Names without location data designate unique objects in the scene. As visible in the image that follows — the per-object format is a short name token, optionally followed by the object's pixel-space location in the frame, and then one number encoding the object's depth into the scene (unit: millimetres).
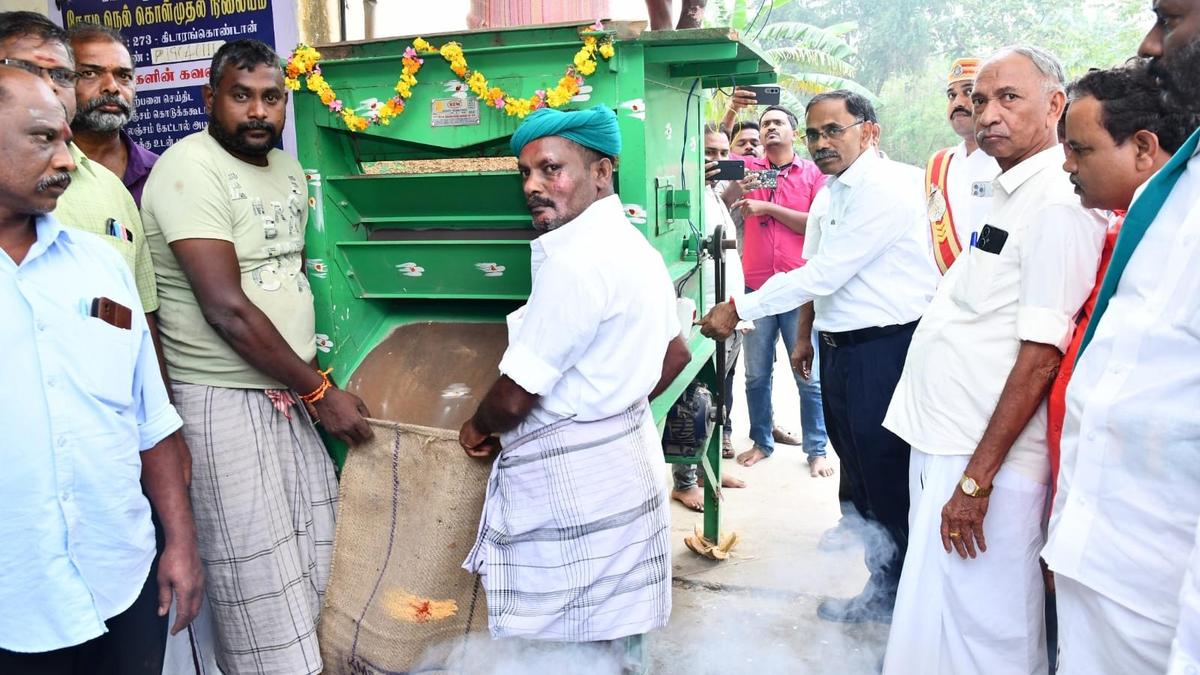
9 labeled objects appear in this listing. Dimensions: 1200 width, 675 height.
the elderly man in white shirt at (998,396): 1919
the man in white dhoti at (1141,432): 1373
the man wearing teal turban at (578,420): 1968
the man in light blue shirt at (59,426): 1436
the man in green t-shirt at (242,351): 2238
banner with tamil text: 3199
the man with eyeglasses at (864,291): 2930
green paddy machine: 2377
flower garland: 2293
